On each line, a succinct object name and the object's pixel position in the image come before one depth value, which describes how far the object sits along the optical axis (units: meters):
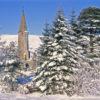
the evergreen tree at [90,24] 42.88
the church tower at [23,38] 93.60
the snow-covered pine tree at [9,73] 35.38
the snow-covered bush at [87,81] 32.78
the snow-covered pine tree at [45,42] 32.69
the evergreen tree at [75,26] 40.72
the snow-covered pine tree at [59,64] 31.73
